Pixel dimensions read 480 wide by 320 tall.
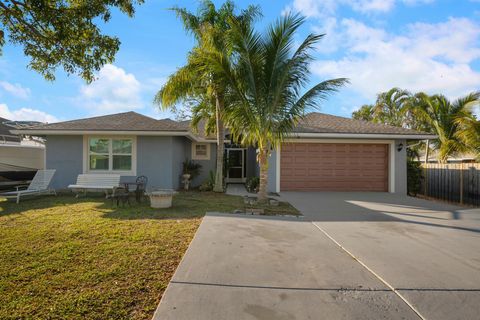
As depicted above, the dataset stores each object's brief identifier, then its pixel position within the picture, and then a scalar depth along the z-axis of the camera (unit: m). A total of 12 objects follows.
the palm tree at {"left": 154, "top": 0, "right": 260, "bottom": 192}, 10.31
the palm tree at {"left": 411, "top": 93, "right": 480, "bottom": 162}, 14.44
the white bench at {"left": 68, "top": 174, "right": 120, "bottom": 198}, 11.13
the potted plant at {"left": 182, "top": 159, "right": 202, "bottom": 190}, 13.69
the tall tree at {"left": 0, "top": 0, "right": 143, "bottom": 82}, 6.43
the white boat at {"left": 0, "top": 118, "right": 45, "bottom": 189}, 13.12
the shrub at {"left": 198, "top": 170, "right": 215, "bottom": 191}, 13.31
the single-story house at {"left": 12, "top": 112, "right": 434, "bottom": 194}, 12.22
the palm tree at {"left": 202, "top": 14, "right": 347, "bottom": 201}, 8.73
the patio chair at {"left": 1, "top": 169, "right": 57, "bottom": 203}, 10.49
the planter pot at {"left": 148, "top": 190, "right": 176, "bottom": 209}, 8.63
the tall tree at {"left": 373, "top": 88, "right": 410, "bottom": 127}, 21.55
